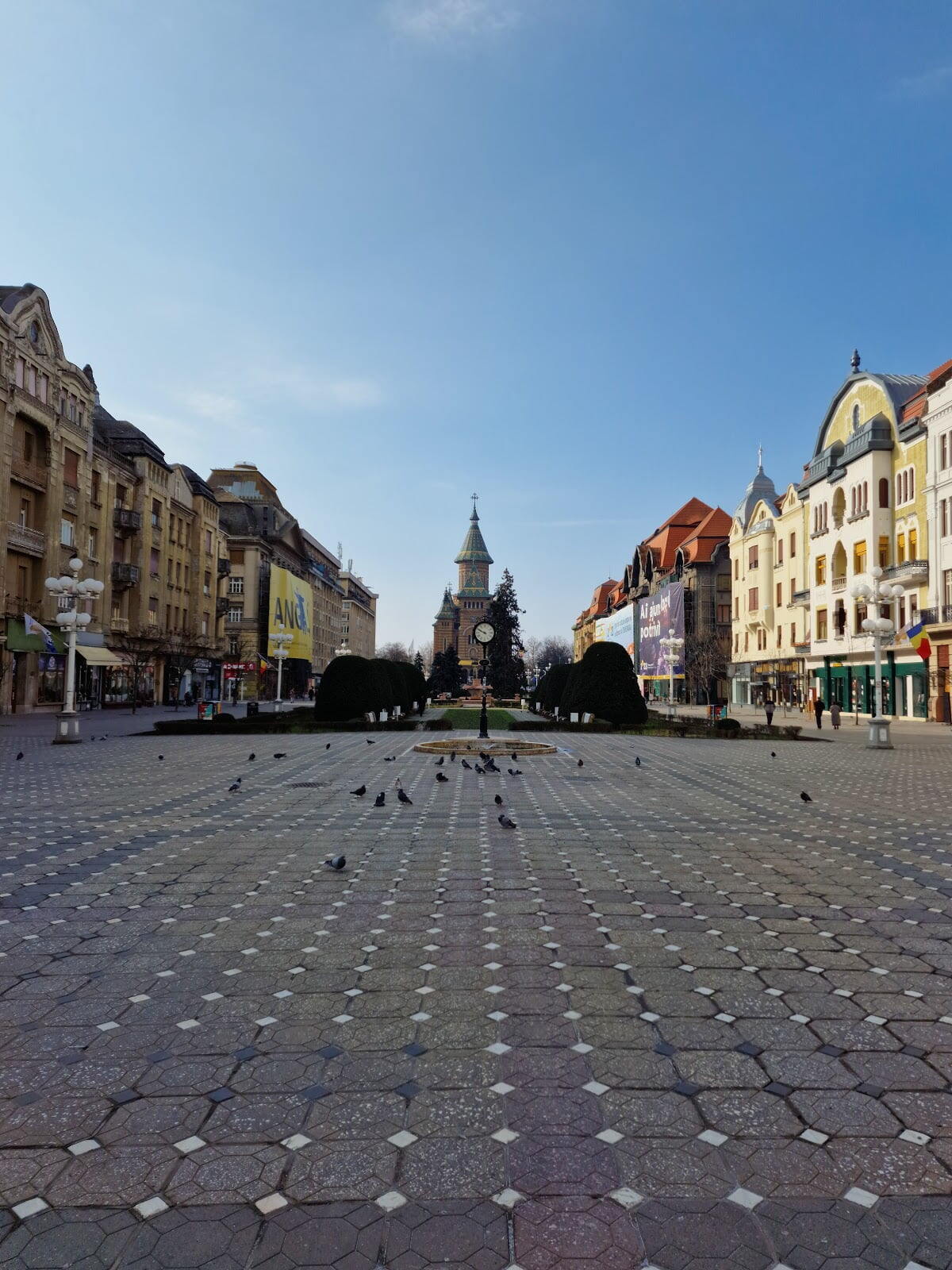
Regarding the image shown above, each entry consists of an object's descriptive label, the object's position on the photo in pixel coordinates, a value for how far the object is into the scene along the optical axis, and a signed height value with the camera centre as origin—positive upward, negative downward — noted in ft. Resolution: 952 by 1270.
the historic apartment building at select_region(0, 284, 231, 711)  122.72 +31.41
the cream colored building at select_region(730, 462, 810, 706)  190.90 +25.53
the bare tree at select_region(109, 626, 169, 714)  162.71 +8.97
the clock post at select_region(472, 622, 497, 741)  84.17 +5.89
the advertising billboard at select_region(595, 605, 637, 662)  322.75 +27.61
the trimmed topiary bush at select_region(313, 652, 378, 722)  110.42 -0.16
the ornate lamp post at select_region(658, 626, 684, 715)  148.12 +7.89
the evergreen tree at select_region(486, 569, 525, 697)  250.57 +13.24
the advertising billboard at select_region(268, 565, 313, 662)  238.07 +25.93
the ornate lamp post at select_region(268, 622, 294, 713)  141.08 +9.17
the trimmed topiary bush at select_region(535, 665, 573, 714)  143.23 +0.97
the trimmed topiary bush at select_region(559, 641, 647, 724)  109.81 +0.66
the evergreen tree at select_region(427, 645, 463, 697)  296.71 +6.91
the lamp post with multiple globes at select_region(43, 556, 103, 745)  77.71 +6.81
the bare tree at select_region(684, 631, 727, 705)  238.07 +9.93
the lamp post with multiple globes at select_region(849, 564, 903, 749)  81.87 +7.21
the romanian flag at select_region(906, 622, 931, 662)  116.26 +8.22
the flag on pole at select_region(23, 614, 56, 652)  112.08 +8.42
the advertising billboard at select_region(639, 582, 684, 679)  247.29 +22.94
